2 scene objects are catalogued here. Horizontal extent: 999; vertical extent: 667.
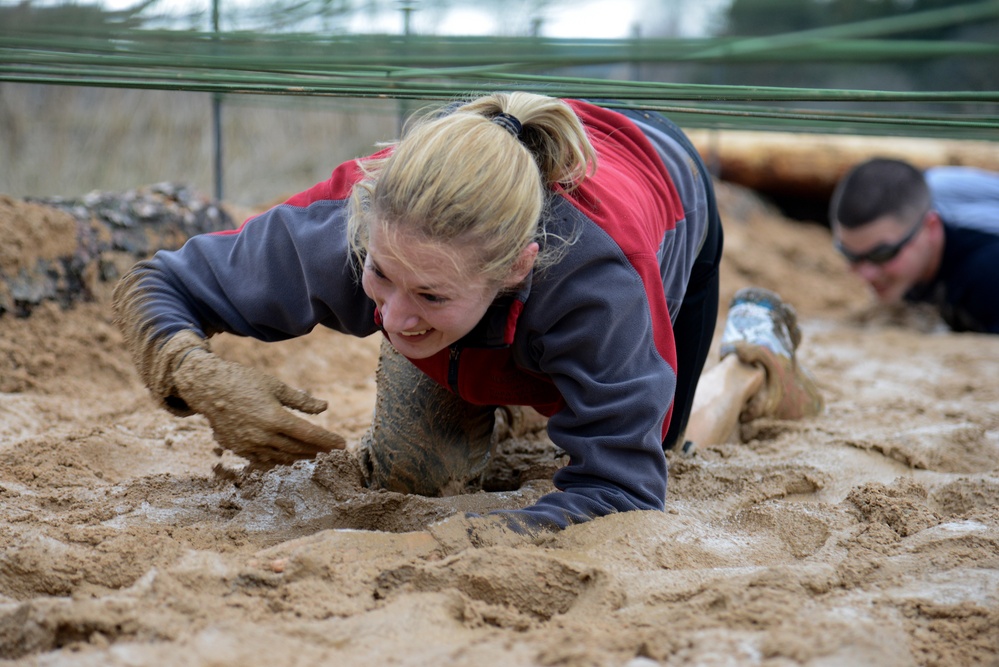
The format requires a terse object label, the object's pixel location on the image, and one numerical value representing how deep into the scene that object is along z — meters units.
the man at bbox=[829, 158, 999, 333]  9.02
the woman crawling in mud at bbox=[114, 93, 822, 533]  2.96
